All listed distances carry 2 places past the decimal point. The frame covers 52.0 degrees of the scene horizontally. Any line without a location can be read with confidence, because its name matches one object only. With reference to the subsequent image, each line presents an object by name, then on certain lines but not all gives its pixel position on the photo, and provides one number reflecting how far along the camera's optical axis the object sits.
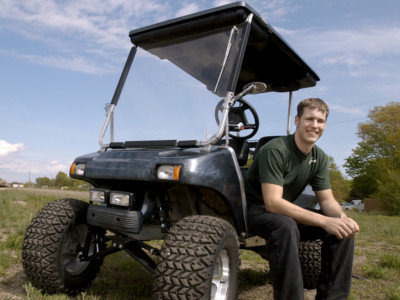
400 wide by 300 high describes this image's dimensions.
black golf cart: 2.66
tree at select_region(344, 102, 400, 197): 34.75
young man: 2.80
